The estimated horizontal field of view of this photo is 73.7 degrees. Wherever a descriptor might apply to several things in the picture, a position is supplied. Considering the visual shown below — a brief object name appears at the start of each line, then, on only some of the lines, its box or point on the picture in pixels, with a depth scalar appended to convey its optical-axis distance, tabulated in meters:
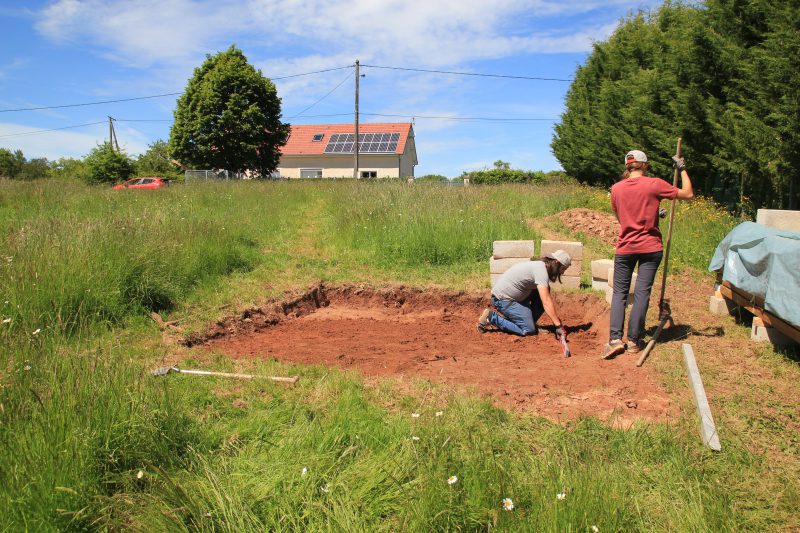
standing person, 5.47
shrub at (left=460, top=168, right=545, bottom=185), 36.56
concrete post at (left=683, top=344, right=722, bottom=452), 3.69
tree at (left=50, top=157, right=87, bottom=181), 37.07
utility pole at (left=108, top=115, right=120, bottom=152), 42.22
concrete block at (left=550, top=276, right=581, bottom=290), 8.36
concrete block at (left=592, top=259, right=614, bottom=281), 7.96
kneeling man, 6.63
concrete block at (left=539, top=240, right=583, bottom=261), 8.24
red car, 27.48
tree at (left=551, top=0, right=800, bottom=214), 9.38
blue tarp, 4.88
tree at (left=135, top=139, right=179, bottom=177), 45.59
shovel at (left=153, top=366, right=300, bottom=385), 4.77
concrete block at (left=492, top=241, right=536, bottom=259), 8.49
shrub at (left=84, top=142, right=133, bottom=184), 32.14
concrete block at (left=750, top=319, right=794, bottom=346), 5.46
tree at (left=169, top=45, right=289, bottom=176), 30.23
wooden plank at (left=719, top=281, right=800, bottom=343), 4.91
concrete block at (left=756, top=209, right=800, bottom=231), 6.51
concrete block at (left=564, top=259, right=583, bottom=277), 8.26
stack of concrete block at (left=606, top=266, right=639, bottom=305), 6.98
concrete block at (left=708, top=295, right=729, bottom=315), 6.82
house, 43.47
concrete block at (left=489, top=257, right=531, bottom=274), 8.55
